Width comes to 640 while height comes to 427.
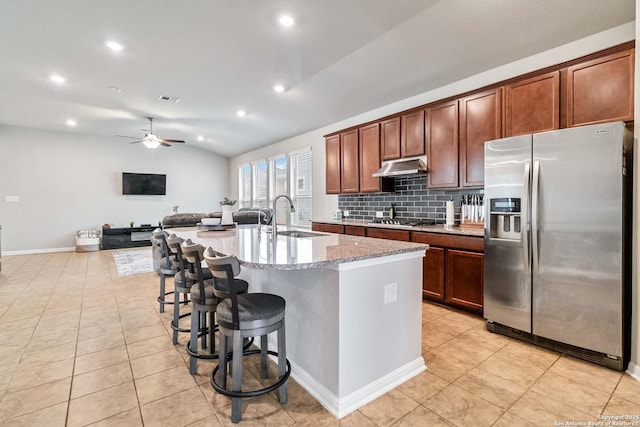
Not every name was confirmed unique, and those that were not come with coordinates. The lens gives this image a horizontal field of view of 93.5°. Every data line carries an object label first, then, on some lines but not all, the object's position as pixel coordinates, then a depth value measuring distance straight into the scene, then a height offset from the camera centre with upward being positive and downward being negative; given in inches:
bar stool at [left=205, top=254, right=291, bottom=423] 62.7 -25.3
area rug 217.8 -42.8
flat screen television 336.2 +29.9
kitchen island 69.1 -26.0
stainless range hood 155.5 +22.4
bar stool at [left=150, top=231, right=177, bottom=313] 121.4 -22.5
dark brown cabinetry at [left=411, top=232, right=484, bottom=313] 121.8 -26.3
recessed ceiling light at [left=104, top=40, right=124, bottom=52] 139.6 +77.9
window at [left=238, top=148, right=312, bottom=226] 267.0 +26.4
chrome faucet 96.7 -4.1
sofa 227.5 -7.0
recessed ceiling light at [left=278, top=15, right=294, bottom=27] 115.7 +74.0
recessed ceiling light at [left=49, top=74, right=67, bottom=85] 179.3 +80.0
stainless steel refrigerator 84.8 -10.1
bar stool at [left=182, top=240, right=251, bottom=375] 74.8 -24.0
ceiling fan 245.6 +56.6
